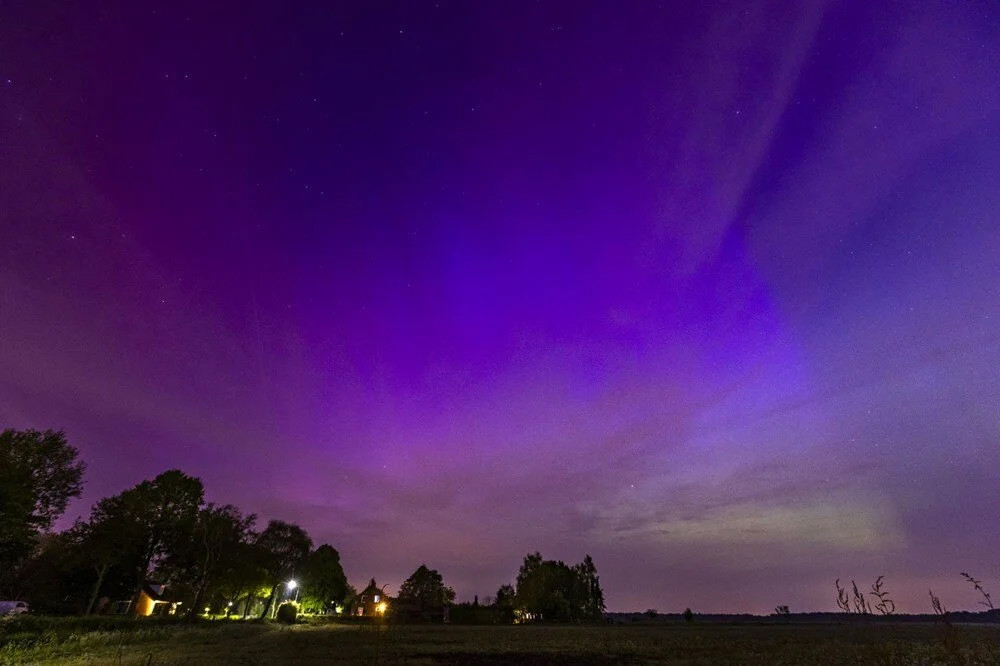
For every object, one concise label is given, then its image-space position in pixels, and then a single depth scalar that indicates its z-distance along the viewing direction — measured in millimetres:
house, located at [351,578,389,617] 96500
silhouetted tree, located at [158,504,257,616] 65438
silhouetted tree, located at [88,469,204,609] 62906
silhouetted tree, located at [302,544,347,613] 96875
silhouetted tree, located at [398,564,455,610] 123125
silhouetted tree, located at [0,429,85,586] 37625
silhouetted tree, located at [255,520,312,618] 84438
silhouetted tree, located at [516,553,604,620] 110312
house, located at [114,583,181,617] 82875
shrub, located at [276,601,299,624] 77188
